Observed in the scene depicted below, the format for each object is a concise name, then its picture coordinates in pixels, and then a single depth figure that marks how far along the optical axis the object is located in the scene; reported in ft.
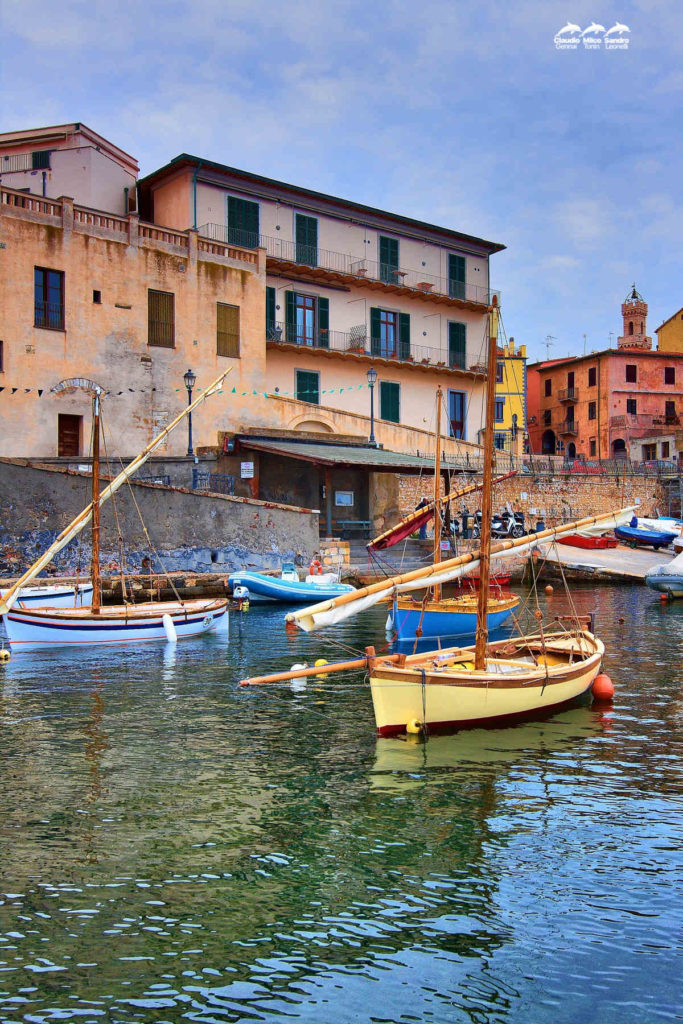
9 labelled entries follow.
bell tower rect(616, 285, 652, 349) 239.91
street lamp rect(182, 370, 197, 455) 101.55
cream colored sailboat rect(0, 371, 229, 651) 67.26
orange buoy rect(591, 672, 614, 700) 50.55
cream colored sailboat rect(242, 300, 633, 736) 41.22
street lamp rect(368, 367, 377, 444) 120.57
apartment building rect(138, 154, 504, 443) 130.72
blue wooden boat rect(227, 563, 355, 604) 94.43
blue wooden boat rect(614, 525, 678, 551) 141.08
